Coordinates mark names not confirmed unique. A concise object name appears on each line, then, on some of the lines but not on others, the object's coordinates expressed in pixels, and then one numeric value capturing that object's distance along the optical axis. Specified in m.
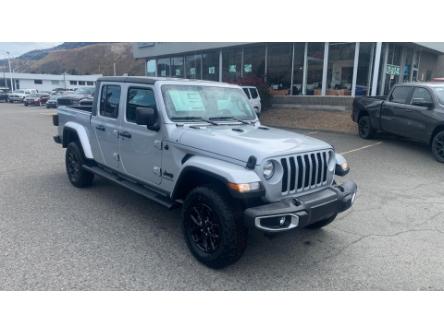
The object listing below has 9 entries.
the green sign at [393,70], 17.86
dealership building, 17.20
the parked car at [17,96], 38.75
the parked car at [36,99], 32.94
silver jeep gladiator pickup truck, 3.26
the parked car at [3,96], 40.88
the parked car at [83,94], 20.04
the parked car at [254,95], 16.16
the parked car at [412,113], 8.52
